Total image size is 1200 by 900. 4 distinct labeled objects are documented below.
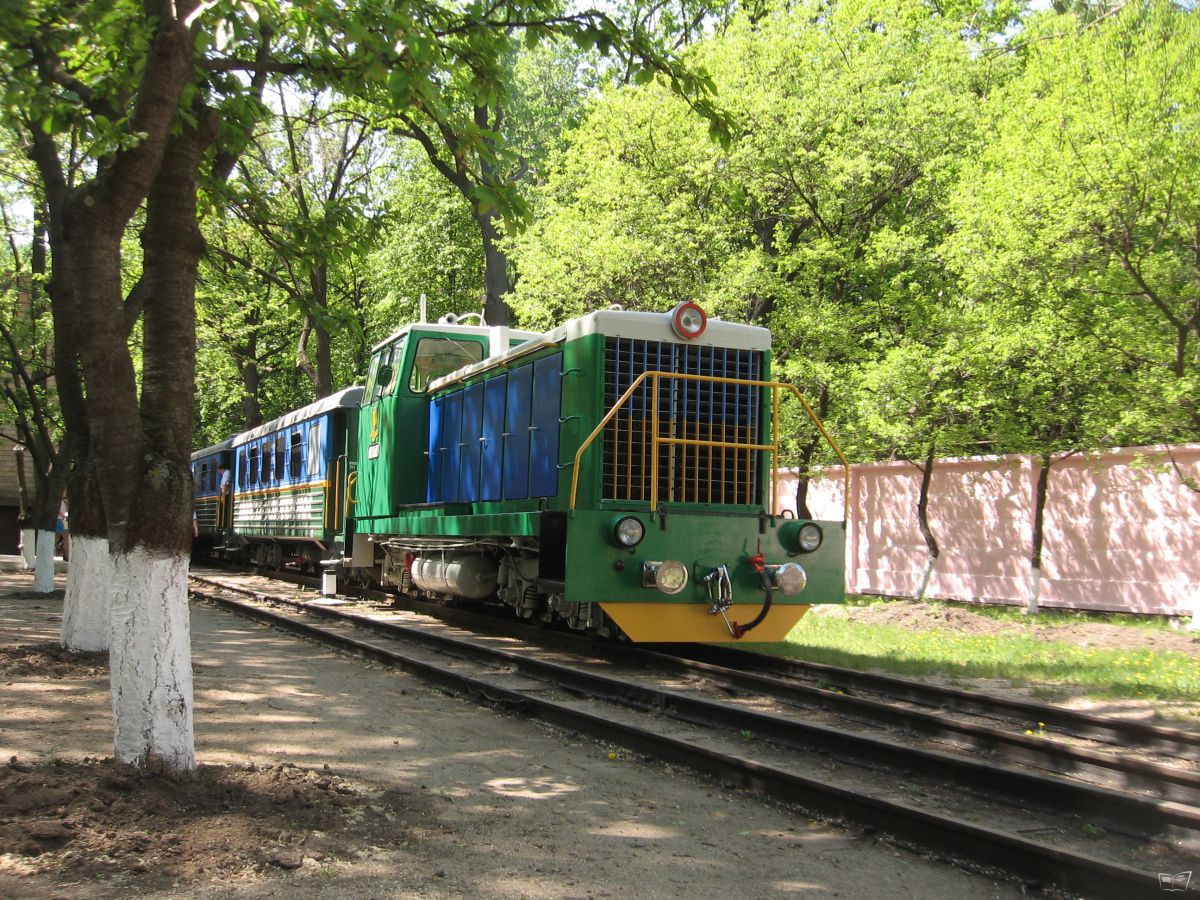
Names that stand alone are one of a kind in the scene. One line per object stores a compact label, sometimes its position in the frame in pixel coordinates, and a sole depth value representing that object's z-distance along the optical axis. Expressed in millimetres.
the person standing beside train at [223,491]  24641
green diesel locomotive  8883
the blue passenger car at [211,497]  25017
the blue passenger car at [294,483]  15898
